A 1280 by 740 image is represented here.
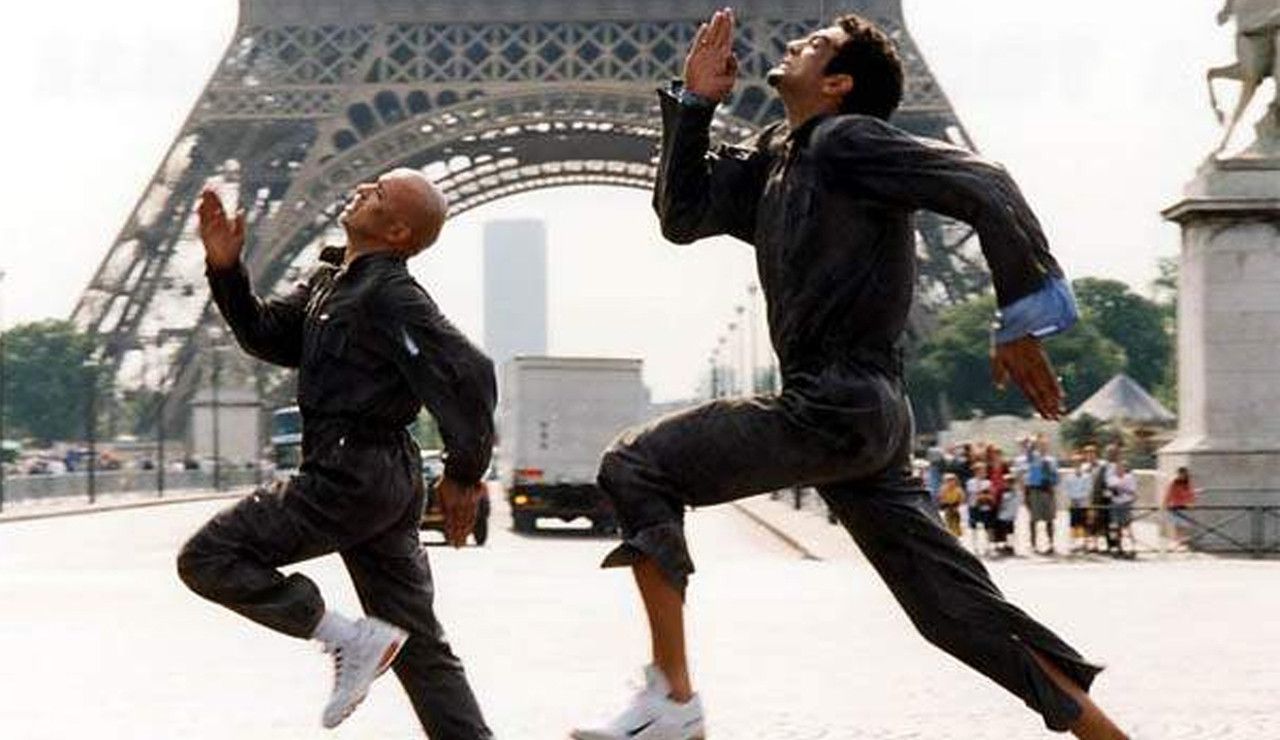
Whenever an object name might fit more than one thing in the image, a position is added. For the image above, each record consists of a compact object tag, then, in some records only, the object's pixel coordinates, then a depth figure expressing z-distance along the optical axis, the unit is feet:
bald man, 20.01
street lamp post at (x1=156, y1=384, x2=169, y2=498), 219.61
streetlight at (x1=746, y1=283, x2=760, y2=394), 310.37
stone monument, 87.97
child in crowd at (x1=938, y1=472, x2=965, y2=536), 97.40
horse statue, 90.27
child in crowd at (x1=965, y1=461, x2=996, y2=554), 91.91
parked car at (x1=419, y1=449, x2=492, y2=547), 97.66
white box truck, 121.60
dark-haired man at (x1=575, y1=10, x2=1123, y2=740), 17.69
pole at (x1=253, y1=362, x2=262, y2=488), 250.78
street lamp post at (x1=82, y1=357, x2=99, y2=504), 191.31
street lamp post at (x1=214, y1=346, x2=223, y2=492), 240.94
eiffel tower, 254.06
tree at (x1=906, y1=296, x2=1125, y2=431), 318.04
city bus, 160.66
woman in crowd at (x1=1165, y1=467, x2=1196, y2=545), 86.63
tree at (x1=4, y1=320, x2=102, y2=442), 344.49
